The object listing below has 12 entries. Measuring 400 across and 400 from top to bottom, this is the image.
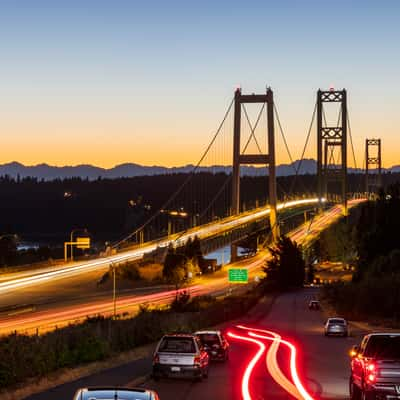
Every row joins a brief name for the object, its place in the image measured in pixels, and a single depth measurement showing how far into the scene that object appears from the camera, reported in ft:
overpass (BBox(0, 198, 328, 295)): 242.99
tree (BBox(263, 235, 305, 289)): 346.74
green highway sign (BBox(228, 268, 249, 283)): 292.61
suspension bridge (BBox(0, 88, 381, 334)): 269.23
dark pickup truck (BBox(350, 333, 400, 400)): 54.60
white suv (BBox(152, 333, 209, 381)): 74.49
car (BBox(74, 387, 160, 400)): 37.81
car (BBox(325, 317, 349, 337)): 148.46
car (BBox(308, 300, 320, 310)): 252.01
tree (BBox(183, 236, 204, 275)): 347.89
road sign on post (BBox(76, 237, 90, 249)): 309.71
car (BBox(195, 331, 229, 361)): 95.91
